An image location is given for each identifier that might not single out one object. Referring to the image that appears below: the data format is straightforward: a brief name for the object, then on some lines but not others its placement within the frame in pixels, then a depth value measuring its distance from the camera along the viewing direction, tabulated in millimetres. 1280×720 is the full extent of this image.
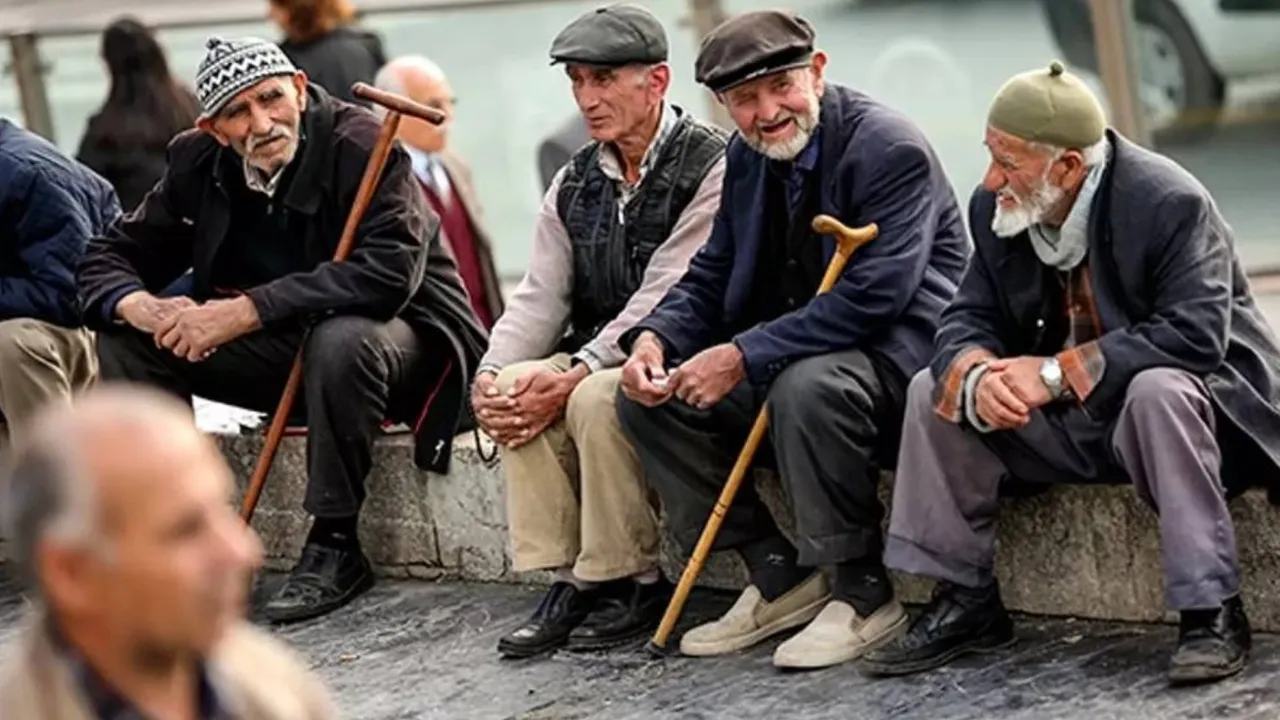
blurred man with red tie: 16047
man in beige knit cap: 10406
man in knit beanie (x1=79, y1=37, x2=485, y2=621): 13000
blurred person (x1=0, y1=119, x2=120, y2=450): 14242
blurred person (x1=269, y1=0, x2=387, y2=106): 17984
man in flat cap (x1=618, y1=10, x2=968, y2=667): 11375
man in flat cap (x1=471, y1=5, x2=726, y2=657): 12125
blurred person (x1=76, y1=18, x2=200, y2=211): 17422
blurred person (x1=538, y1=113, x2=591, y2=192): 18016
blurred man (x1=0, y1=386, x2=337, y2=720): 5234
